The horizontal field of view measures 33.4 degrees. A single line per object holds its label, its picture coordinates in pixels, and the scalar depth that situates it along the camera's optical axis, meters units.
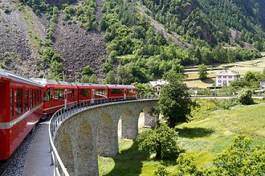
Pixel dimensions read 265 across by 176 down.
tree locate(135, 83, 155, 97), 95.88
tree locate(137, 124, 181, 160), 47.12
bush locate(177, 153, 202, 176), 32.66
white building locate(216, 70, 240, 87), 124.00
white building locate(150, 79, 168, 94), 107.44
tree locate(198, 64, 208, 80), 126.56
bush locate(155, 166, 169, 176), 34.56
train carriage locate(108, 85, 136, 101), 54.22
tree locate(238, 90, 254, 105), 73.94
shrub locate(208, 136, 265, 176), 28.20
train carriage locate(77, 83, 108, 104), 42.71
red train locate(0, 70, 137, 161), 14.37
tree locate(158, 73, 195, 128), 59.26
